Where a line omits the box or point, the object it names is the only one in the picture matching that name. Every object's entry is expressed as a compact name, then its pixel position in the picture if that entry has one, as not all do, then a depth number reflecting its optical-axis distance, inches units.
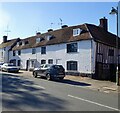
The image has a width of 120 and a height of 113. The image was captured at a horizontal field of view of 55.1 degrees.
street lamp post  388.1
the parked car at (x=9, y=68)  701.7
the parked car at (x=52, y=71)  470.5
